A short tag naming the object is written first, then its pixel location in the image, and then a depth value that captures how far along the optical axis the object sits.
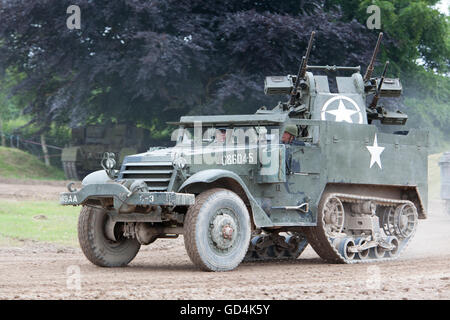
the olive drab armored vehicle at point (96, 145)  29.16
